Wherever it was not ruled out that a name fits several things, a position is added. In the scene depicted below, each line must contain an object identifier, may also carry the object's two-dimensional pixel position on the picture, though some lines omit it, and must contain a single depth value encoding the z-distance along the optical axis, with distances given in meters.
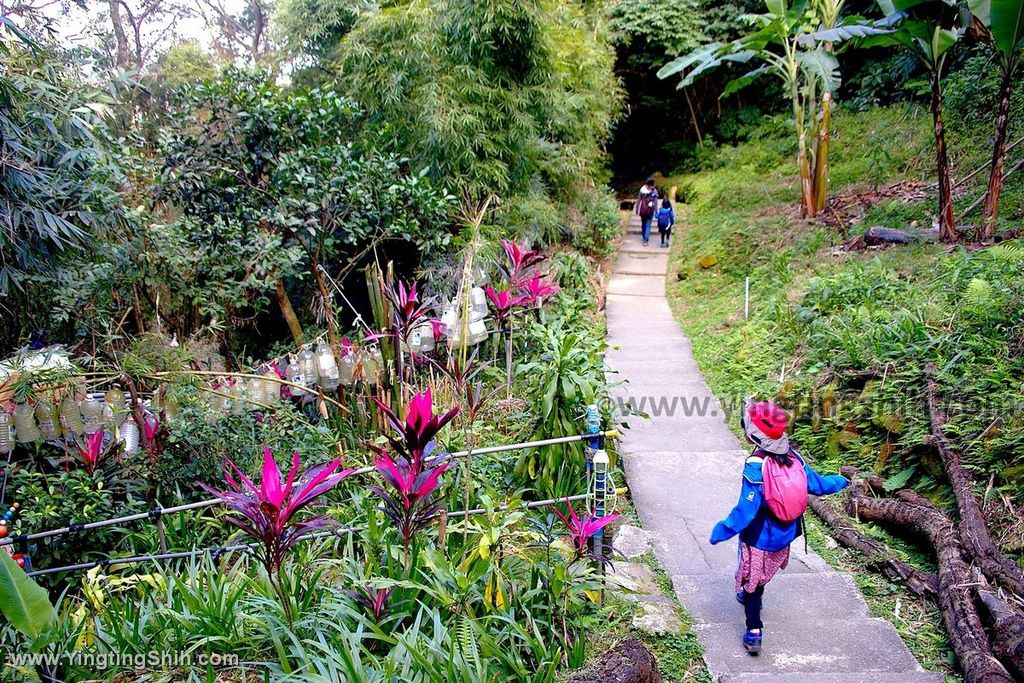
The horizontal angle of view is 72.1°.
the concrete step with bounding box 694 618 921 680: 3.17
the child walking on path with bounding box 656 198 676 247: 12.52
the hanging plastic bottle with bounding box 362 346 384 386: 5.32
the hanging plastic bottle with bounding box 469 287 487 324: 5.80
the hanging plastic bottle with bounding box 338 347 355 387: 5.30
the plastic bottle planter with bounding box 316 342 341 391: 5.20
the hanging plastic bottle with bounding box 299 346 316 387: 5.29
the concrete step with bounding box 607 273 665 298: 10.59
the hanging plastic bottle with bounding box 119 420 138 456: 4.62
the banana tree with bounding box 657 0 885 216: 8.99
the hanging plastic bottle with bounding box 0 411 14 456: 3.97
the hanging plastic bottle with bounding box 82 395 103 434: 4.25
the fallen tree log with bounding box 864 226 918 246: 8.27
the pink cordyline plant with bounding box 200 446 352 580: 2.64
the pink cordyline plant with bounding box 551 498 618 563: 3.23
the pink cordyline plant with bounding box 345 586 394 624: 2.91
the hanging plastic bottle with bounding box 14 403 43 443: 3.98
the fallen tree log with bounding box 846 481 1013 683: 3.02
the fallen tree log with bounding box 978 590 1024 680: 2.96
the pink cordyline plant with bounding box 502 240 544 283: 6.20
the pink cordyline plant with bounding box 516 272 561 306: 6.13
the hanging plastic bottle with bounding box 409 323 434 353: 5.64
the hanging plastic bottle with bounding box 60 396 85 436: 4.10
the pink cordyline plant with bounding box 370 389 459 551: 2.96
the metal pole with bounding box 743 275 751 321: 8.12
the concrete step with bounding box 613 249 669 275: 11.62
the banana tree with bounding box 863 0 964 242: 7.63
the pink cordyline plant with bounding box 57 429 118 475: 4.23
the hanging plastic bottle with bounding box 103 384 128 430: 4.36
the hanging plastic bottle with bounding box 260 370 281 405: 5.11
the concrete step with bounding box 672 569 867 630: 3.59
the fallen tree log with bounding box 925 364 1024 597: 3.38
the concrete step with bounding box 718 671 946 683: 3.06
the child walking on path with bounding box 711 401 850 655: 3.21
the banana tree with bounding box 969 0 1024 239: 6.39
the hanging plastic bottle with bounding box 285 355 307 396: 5.44
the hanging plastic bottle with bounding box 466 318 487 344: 5.66
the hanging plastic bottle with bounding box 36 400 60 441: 4.03
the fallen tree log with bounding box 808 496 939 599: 3.68
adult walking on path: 12.67
